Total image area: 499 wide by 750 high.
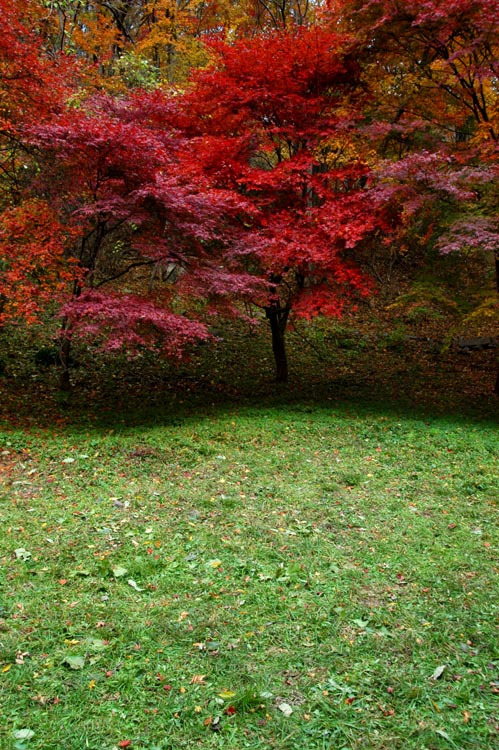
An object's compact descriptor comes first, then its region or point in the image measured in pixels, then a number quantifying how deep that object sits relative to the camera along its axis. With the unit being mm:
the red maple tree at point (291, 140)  8266
